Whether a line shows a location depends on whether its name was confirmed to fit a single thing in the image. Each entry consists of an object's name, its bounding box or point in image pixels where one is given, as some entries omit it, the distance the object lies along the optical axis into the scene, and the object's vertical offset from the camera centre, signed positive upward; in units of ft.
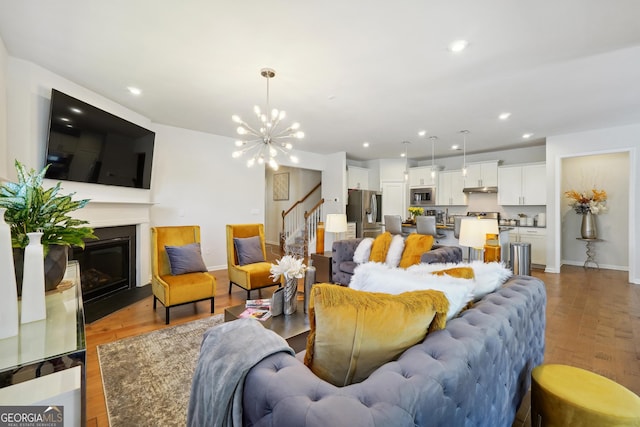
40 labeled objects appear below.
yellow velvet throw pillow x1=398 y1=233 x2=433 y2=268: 11.91 -1.43
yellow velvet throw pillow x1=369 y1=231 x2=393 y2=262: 12.90 -1.52
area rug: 5.62 -3.99
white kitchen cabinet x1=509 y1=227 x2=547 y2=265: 19.30 -1.56
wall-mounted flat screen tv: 10.05 +2.80
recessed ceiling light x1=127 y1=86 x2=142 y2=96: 11.24 +5.05
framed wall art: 29.43 +3.10
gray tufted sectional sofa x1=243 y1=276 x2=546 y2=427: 2.37 -1.65
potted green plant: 3.85 -0.11
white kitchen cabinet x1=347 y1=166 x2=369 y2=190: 25.11 +3.45
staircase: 23.06 -1.20
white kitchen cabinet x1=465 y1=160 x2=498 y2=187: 21.80 +3.35
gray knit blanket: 2.97 -1.75
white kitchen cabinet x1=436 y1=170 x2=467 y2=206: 23.58 +2.34
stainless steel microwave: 24.75 +1.77
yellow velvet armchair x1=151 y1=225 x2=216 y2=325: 10.02 -2.49
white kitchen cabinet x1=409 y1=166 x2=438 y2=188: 24.68 +3.47
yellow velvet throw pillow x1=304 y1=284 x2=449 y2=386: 3.33 -1.39
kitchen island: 13.87 -1.35
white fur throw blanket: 4.25 -1.10
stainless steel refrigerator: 23.43 +0.36
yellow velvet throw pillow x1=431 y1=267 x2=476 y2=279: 4.95 -1.03
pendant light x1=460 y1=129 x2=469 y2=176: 17.03 +5.21
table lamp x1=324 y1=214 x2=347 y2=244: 14.96 -0.43
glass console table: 2.66 -1.49
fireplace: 11.75 -2.24
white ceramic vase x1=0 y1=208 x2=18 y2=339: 3.07 -0.87
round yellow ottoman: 3.94 -2.72
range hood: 21.86 +2.14
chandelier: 9.82 +4.85
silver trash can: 12.89 -1.93
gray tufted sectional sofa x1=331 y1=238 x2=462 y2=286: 12.10 -1.94
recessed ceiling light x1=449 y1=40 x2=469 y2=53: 7.84 +4.90
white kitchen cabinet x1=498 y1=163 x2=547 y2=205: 19.60 +2.34
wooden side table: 14.67 -2.81
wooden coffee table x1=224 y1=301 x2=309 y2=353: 6.72 -2.86
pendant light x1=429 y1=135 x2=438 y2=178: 18.58 +5.22
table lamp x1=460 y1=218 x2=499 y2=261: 9.27 -0.49
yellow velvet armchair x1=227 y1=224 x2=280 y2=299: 12.03 -2.39
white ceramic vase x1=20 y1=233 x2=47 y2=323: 3.44 -0.88
